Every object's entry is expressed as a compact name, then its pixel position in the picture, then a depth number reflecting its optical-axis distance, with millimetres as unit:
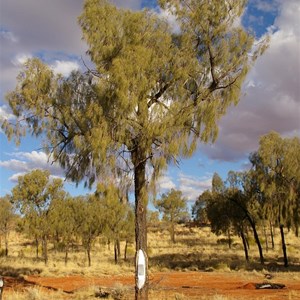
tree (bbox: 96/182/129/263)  40250
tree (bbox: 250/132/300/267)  30656
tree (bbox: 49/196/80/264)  36531
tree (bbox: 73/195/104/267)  39625
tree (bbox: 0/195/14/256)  51556
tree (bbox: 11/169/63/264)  35844
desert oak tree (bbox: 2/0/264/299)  11078
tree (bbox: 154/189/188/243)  71688
